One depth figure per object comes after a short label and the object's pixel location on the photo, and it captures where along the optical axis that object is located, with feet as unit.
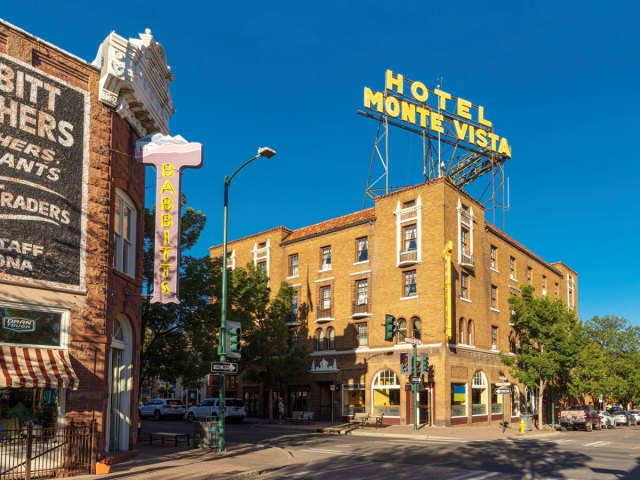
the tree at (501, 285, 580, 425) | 127.24
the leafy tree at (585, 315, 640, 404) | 197.36
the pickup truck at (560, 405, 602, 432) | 136.46
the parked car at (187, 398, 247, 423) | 140.05
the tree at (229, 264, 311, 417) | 137.69
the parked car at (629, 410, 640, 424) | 184.61
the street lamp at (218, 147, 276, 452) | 65.98
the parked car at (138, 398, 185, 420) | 163.22
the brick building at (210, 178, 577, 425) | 129.18
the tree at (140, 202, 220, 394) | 95.30
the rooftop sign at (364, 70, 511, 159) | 147.23
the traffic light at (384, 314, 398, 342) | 107.24
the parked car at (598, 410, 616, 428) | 149.07
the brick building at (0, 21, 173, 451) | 49.16
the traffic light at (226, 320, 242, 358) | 66.03
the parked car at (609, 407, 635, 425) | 169.27
